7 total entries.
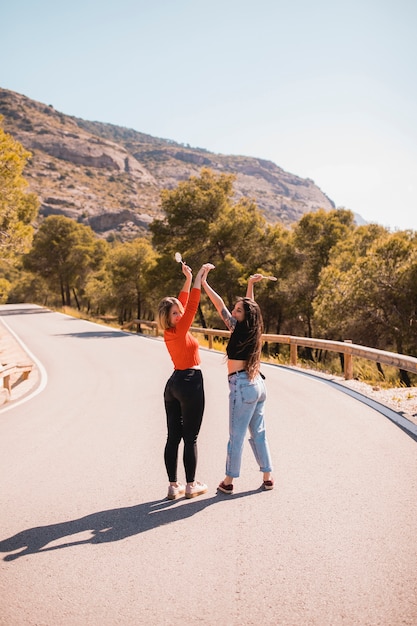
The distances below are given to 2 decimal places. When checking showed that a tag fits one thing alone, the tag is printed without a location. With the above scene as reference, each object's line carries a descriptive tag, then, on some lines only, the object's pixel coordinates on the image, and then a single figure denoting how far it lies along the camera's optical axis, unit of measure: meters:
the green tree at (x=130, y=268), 43.22
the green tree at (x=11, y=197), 16.48
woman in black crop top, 4.45
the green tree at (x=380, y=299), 21.05
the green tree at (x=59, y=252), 54.31
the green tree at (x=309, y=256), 30.77
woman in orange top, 4.35
